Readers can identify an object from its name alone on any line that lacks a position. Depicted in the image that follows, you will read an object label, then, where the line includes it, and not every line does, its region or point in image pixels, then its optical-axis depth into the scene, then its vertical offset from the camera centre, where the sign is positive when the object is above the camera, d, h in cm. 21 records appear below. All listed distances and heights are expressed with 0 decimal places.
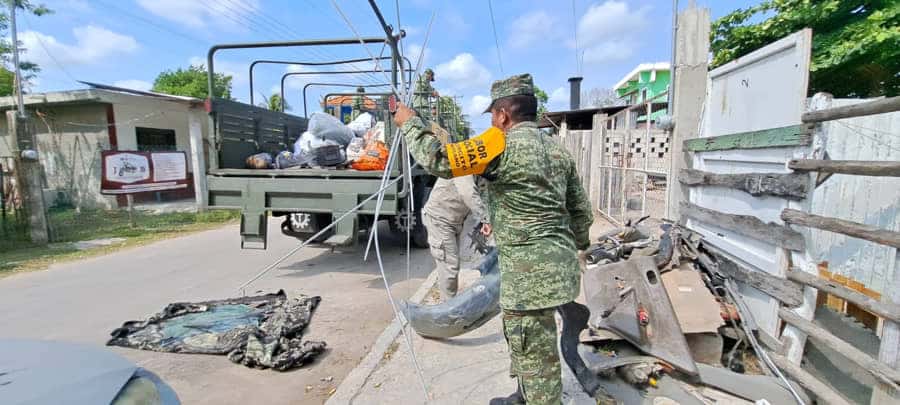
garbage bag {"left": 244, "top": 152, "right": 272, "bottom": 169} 467 +2
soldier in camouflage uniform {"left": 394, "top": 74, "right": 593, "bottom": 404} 179 -30
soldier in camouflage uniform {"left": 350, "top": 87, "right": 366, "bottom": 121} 682 +99
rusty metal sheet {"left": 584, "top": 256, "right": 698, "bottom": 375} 251 -95
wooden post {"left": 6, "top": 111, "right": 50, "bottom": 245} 656 -22
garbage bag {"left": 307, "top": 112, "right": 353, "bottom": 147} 486 +39
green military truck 411 -23
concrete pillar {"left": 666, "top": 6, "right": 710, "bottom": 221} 411 +80
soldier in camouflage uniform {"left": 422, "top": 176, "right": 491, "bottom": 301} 354 -50
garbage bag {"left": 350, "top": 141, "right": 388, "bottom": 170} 431 +4
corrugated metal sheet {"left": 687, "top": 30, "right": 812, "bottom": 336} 250 +26
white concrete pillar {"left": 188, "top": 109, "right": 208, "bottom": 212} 945 +11
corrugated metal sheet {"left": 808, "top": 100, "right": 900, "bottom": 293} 225 -23
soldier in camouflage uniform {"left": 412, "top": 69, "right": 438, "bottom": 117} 478 +86
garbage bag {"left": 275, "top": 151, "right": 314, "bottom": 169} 468 +3
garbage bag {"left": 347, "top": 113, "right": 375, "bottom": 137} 554 +51
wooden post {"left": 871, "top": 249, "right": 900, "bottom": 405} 181 -79
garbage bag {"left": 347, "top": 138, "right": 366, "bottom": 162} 469 +16
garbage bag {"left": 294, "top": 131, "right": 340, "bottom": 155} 472 +23
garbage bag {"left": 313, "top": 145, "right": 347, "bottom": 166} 452 +7
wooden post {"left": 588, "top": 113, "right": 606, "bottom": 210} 823 +12
